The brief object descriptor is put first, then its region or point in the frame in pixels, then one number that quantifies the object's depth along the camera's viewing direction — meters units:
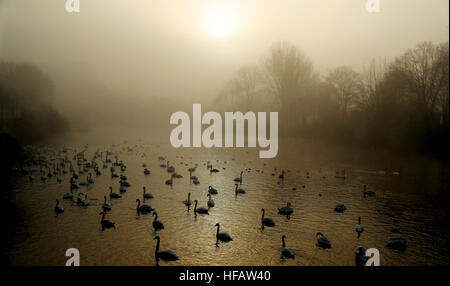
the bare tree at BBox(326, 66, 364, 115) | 69.81
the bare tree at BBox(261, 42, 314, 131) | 78.25
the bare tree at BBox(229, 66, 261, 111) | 94.44
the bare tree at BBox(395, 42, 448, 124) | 51.88
